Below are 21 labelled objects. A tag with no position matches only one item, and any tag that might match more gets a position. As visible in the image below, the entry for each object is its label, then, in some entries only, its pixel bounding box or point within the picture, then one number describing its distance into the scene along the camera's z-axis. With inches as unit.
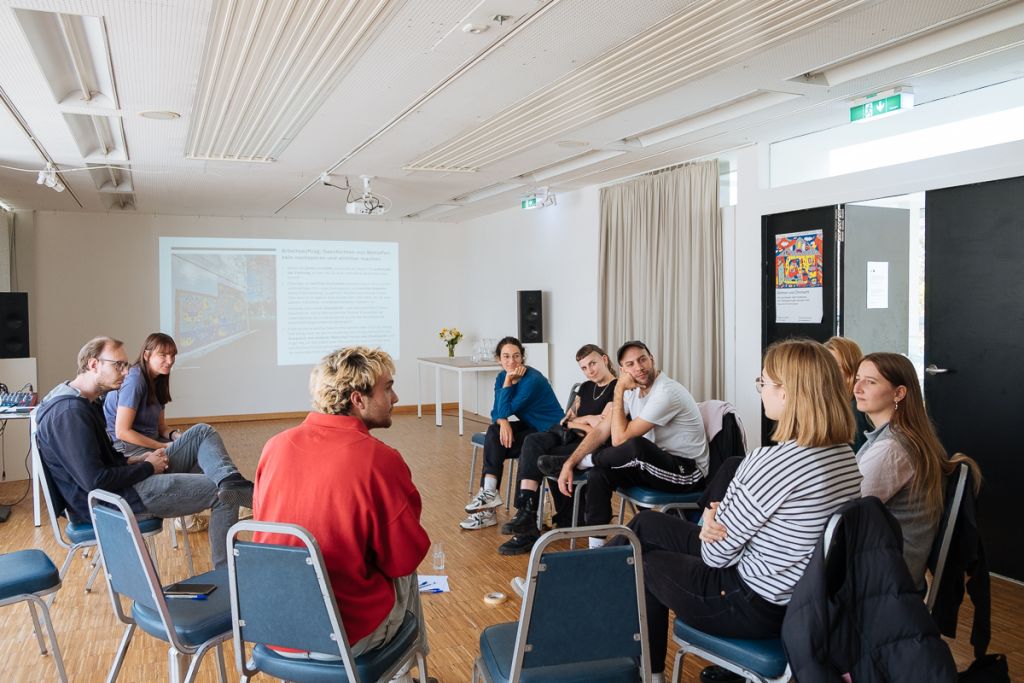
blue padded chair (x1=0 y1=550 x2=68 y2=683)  98.0
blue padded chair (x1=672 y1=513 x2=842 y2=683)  79.0
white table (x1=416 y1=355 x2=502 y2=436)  335.9
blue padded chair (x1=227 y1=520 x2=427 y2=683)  73.9
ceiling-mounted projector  265.0
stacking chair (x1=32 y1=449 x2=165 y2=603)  123.6
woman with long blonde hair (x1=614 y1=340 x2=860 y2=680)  81.4
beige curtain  226.2
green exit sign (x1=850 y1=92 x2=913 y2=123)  155.4
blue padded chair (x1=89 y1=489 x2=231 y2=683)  82.9
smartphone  93.4
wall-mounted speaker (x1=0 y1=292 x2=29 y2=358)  255.4
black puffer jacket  72.4
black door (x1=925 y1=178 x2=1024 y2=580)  150.1
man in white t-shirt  147.2
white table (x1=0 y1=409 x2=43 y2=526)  191.0
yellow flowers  379.2
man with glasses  121.3
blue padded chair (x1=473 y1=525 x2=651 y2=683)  71.9
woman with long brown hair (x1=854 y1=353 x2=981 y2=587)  96.0
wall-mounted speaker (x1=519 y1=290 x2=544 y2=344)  313.0
